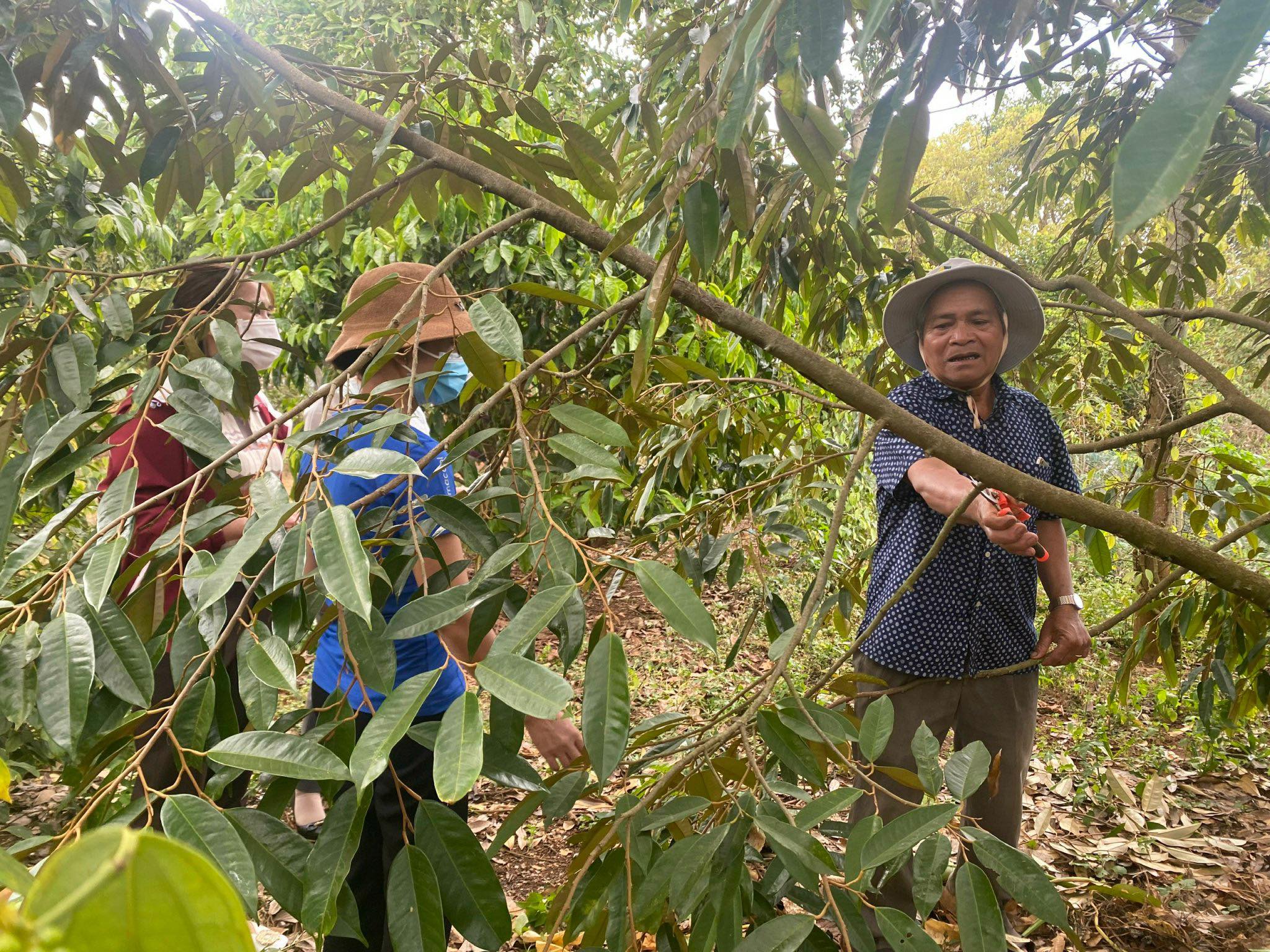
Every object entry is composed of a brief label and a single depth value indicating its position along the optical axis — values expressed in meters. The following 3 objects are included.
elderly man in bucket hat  1.76
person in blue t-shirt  1.37
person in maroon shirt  1.12
